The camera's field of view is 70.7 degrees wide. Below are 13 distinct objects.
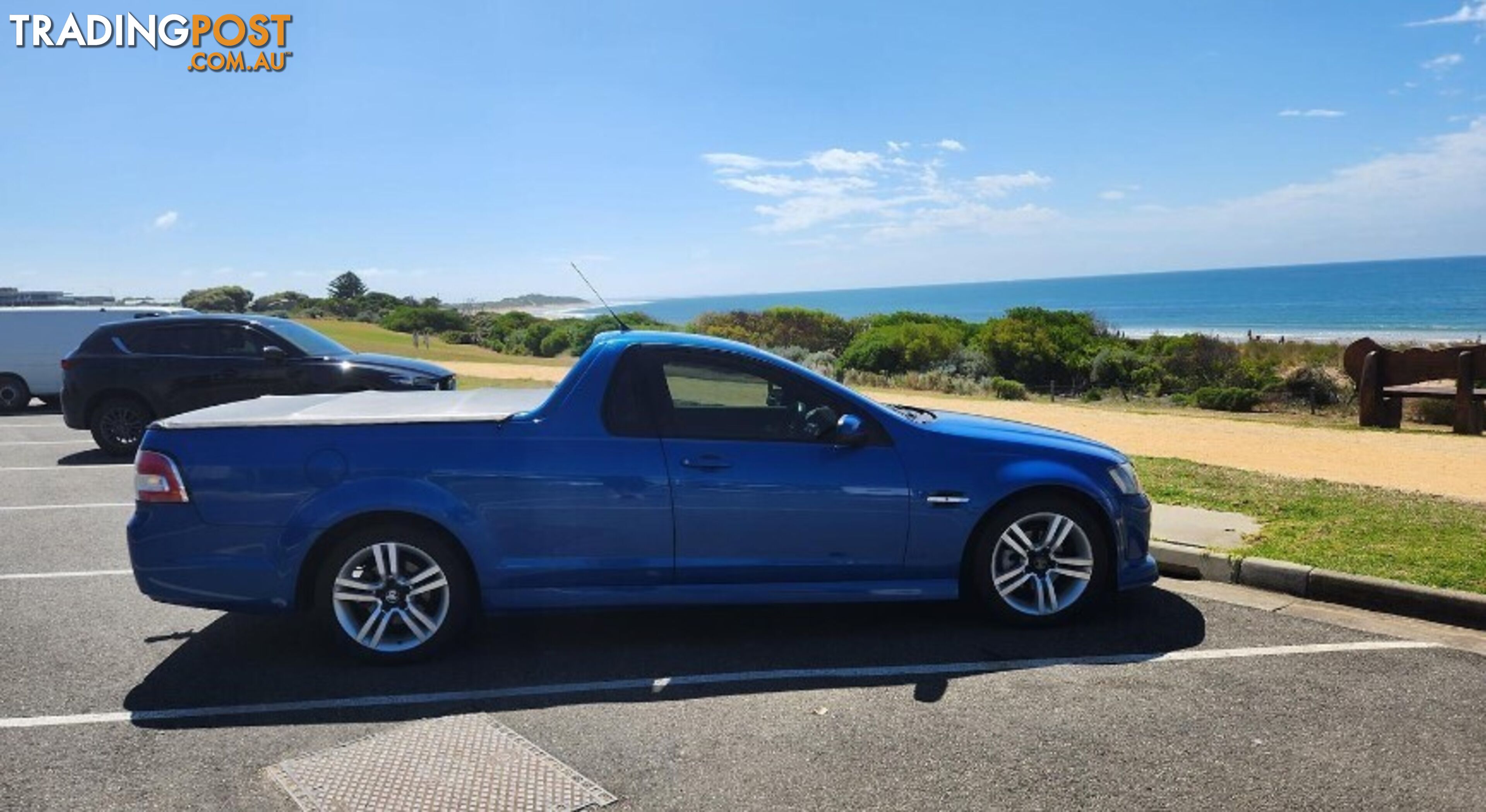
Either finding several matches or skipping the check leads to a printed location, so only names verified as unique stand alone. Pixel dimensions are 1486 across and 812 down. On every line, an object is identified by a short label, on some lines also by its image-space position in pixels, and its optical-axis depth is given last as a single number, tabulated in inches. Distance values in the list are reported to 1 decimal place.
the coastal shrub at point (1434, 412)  679.1
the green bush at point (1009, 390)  904.9
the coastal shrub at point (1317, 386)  863.7
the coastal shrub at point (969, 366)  1059.3
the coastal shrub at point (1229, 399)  852.6
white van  666.8
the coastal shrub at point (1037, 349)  1101.1
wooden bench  567.5
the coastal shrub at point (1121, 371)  1032.8
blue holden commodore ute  191.6
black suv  470.9
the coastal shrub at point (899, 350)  1091.9
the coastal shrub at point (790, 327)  1264.8
